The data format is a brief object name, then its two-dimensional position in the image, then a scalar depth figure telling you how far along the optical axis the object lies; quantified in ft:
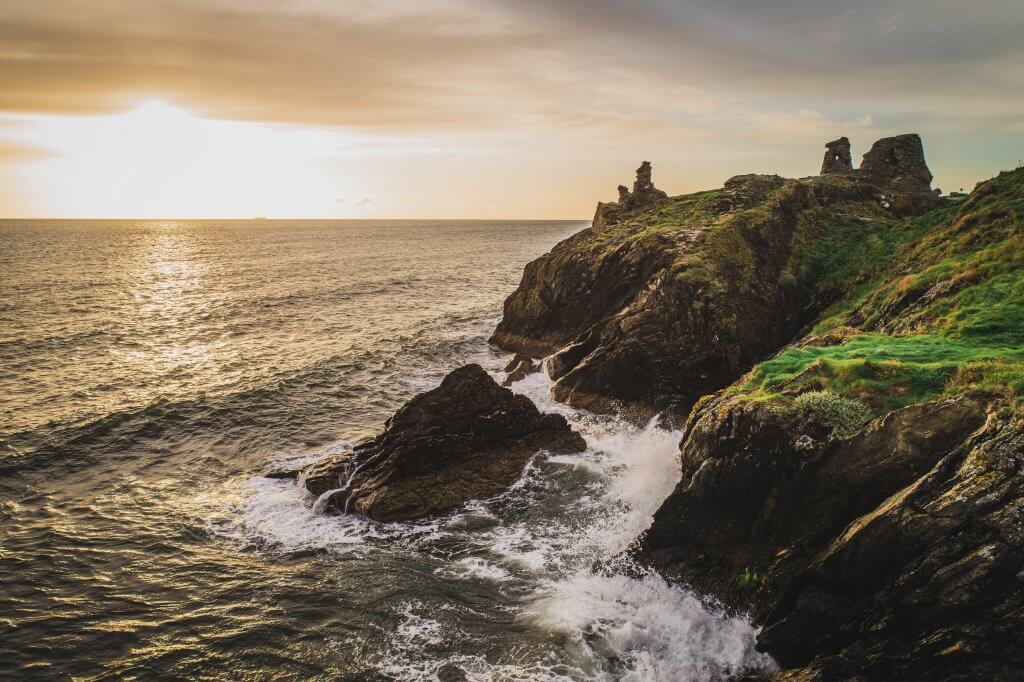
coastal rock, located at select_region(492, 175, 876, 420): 98.58
